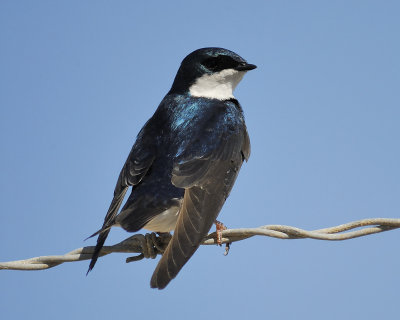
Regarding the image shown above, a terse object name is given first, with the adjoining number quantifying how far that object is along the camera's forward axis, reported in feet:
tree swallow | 21.44
